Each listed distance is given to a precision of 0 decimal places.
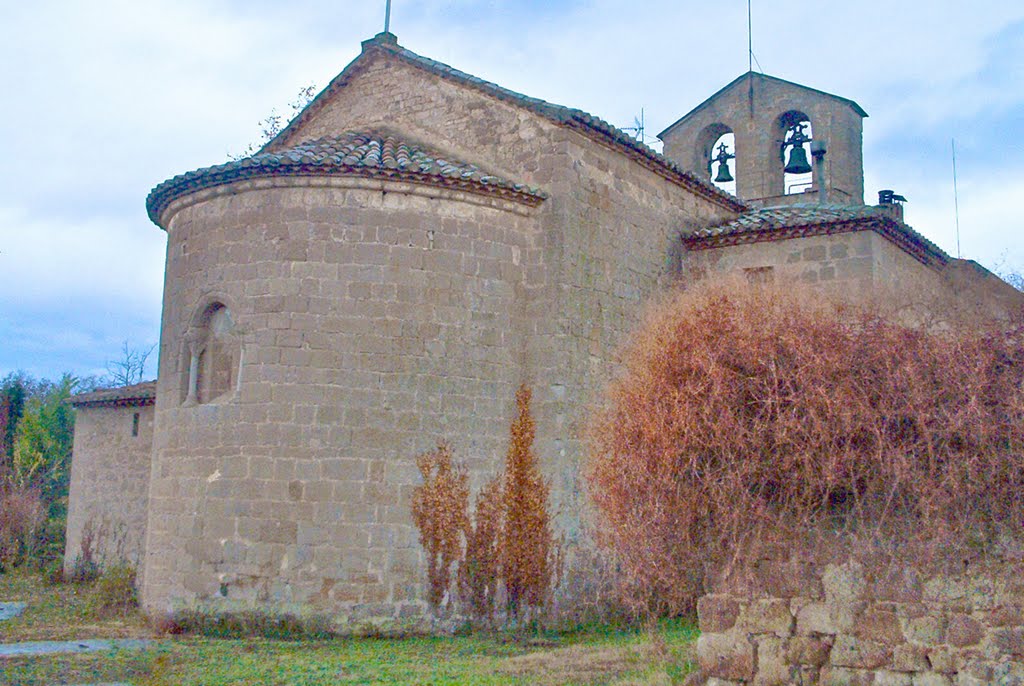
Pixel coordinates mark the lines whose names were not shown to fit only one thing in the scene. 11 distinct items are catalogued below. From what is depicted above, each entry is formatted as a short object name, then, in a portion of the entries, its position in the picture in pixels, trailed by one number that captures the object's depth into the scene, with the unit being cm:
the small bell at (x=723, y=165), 1578
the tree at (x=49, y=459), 2434
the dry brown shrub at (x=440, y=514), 967
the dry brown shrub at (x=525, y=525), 993
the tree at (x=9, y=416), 2364
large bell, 1470
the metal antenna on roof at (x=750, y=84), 1566
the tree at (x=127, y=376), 4772
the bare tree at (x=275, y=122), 2073
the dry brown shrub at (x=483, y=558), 976
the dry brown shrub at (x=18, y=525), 2019
